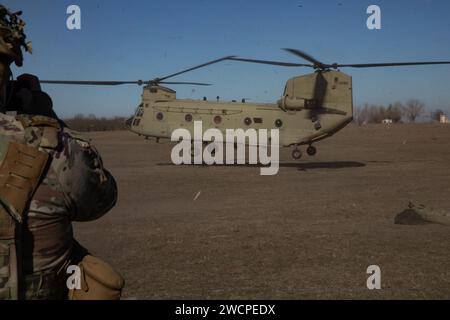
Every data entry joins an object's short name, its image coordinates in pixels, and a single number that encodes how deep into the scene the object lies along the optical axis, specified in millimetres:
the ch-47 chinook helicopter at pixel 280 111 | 18766
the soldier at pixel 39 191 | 1872
